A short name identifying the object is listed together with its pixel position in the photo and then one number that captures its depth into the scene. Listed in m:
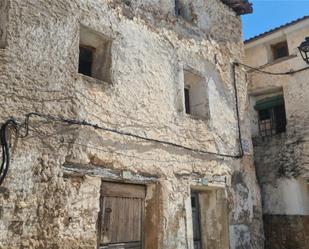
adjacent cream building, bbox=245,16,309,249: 7.78
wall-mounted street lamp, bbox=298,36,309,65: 5.29
